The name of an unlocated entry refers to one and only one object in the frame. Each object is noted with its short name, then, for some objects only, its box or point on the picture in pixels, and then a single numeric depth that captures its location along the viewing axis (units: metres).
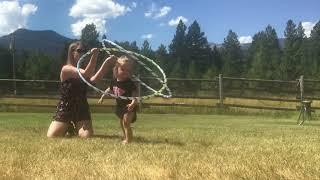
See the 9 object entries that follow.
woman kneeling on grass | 6.19
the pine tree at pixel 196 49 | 50.20
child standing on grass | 5.71
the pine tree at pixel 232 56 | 39.69
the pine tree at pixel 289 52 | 30.82
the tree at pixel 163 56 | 39.92
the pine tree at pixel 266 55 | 33.26
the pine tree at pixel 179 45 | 49.96
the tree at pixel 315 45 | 34.89
